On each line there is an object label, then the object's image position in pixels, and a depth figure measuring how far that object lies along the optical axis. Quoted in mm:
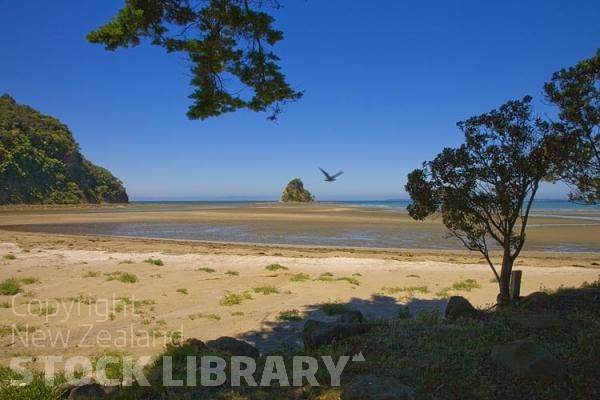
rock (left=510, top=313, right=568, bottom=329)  6445
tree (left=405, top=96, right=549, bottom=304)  9219
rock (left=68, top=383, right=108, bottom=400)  4846
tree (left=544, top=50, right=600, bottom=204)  8844
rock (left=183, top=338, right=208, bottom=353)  6408
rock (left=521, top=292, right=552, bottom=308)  8102
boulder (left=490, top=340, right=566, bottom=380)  4617
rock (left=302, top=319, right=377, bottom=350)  6383
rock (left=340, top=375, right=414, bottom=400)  4242
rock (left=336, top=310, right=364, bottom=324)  7781
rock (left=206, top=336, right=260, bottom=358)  6348
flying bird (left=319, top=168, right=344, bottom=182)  13169
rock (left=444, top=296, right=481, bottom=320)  7875
